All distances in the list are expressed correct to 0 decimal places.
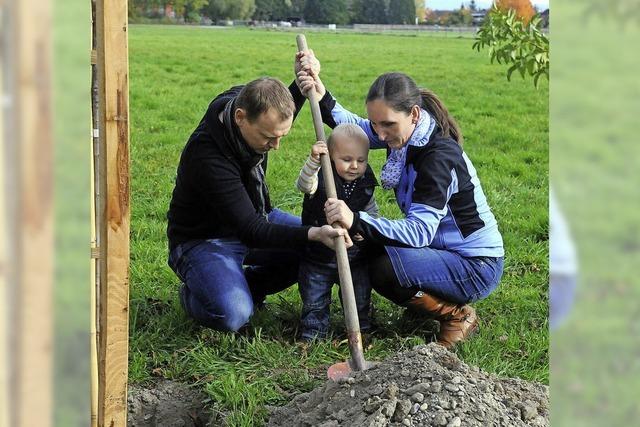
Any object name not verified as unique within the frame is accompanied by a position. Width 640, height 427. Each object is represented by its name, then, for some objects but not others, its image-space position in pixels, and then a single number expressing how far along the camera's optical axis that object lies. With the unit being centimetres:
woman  369
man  357
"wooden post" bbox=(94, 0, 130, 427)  239
